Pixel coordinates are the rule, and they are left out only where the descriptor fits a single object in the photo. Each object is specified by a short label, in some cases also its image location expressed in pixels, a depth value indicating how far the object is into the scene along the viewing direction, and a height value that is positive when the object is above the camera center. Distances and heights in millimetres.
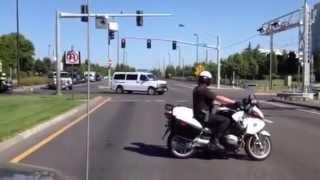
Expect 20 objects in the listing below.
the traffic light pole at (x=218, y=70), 57300 +882
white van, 39688 -527
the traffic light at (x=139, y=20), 34825 +4296
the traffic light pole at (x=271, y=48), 53818 +3355
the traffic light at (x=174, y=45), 56436 +3922
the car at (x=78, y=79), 61470 -294
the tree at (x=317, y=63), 76652 +2354
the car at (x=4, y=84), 41596 -651
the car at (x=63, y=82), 49002 -549
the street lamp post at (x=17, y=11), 49809 +7088
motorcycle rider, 8830 -605
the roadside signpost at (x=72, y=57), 22344 +977
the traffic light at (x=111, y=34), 43313 +4086
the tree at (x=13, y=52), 86033 +5097
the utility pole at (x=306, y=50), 32458 +1931
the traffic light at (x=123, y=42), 56136 +4180
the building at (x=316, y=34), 92372 +8823
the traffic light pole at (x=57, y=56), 34708 +1529
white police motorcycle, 8835 -1053
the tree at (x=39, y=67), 112395 +2406
